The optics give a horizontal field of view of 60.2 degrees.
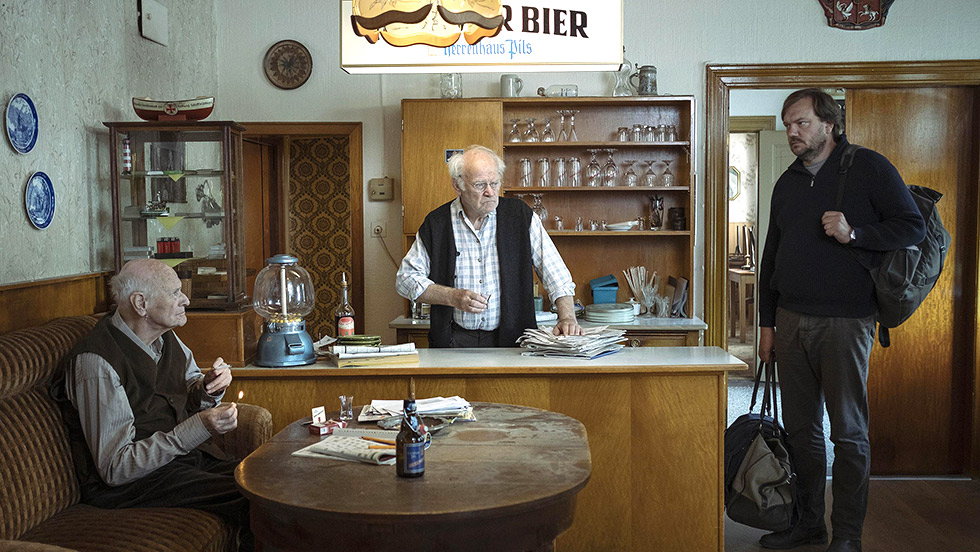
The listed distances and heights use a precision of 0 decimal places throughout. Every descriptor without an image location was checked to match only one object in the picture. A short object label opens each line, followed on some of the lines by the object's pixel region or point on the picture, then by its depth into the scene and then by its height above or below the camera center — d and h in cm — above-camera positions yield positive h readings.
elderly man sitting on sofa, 235 -50
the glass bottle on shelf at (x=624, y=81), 483 +90
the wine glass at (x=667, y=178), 485 +34
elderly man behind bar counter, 337 -10
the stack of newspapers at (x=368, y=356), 292 -40
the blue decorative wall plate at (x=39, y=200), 304 +16
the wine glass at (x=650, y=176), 496 +36
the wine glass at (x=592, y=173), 491 +38
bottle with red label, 312 -29
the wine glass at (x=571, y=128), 488 +64
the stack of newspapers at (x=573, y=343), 300 -38
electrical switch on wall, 498 +30
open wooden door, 472 -44
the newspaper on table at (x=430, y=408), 247 -50
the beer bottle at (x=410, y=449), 195 -48
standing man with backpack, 304 -19
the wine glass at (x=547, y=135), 482 +59
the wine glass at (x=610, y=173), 488 +38
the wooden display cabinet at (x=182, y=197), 353 +19
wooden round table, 174 -55
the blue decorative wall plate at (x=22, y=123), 292 +43
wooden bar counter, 288 -64
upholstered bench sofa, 216 -67
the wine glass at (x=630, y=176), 487 +36
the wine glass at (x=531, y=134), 481 +60
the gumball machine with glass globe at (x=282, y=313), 294 -25
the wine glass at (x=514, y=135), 494 +61
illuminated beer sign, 285 +66
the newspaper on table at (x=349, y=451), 207 -53
